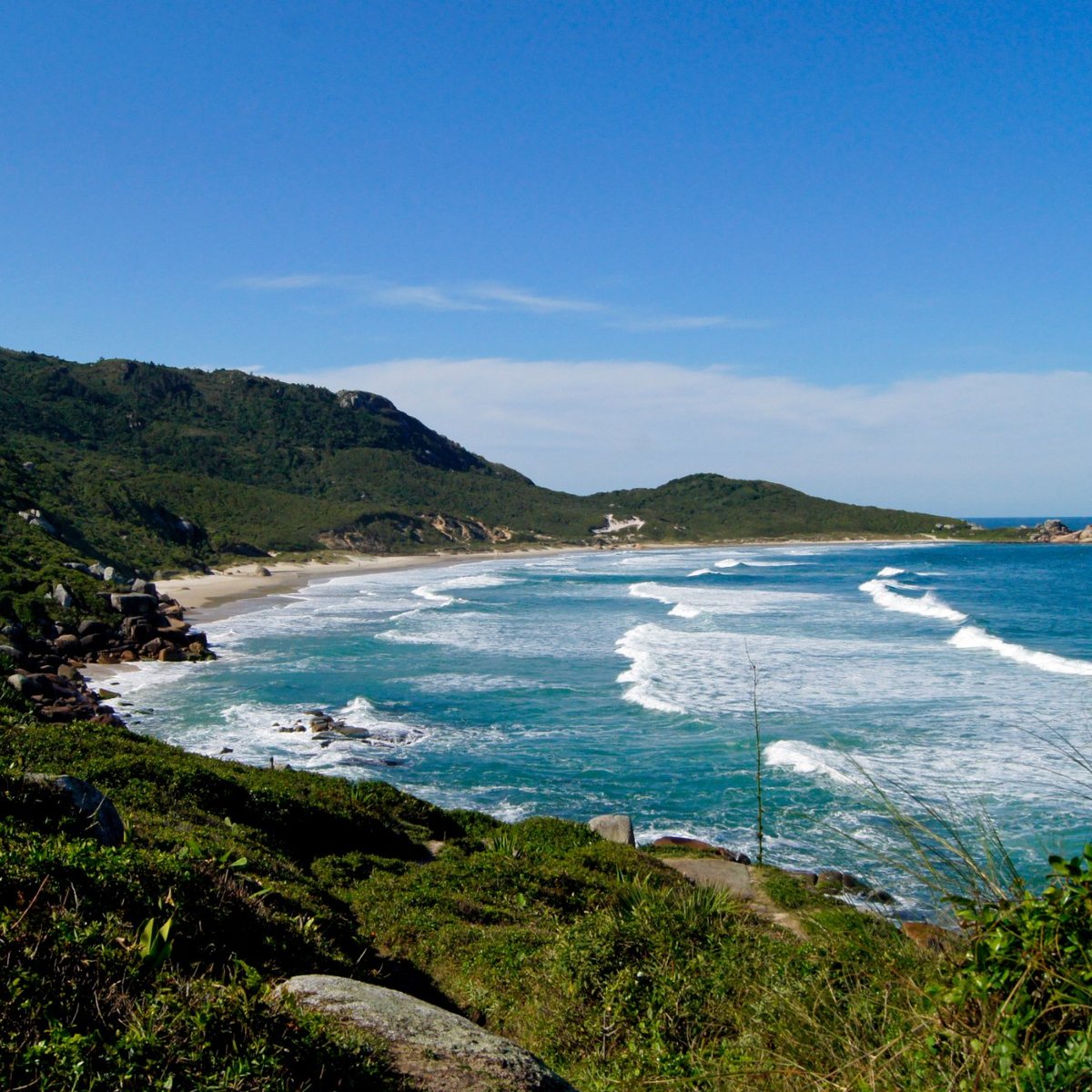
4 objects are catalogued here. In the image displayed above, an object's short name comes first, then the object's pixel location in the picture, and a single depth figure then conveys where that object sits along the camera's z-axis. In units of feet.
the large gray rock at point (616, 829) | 44.97
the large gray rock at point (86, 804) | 22.11
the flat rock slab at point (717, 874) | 37.04
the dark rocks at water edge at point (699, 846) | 45.11
